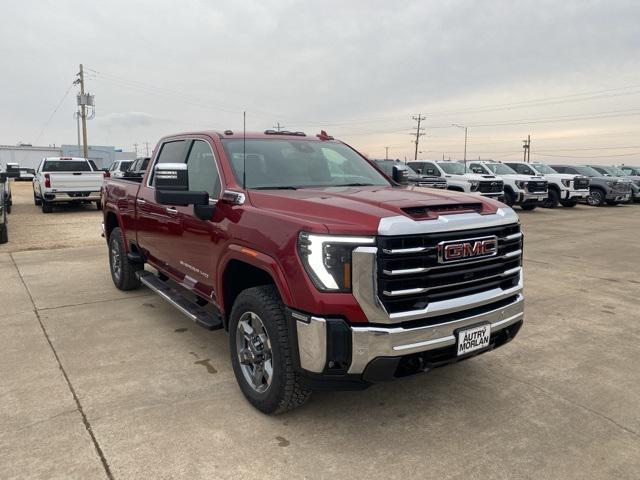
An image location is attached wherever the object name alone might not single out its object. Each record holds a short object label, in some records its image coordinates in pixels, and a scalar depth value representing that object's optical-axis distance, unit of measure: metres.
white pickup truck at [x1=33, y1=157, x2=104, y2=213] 15.59
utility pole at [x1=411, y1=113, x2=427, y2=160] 80.69
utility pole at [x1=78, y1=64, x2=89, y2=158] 39.62
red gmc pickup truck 2.68
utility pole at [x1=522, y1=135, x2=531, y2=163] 80.80
